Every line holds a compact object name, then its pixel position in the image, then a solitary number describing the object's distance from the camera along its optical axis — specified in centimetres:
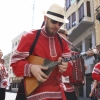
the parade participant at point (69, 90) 232
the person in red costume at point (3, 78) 519
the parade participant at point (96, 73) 487
